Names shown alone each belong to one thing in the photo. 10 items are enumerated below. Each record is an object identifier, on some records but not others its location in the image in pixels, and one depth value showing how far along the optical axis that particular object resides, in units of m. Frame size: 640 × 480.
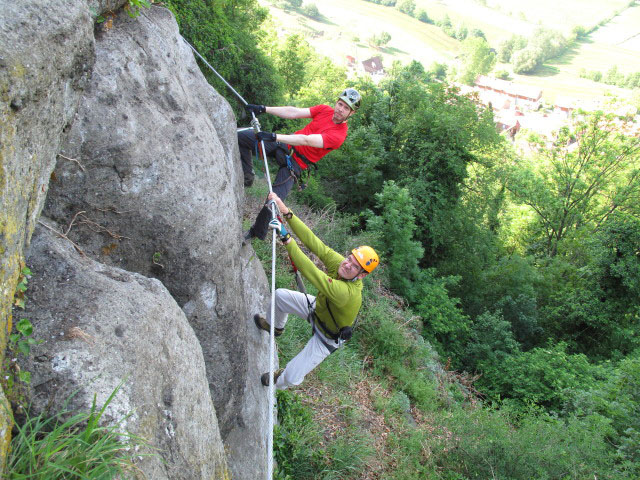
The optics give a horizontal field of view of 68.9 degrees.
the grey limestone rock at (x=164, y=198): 3.90
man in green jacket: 5.30
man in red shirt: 6.69
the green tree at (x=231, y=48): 13.02
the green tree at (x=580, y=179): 25.58
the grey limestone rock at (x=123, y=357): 2.60
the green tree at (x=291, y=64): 28.12
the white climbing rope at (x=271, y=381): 3.19
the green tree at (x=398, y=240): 13.50
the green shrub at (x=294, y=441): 5.62
